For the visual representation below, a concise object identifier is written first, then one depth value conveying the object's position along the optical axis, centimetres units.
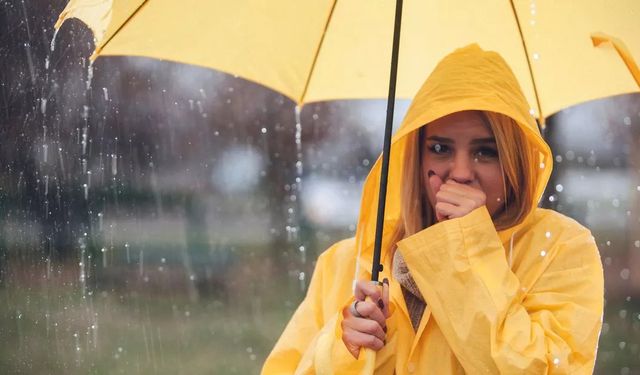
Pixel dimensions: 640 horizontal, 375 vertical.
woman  435
